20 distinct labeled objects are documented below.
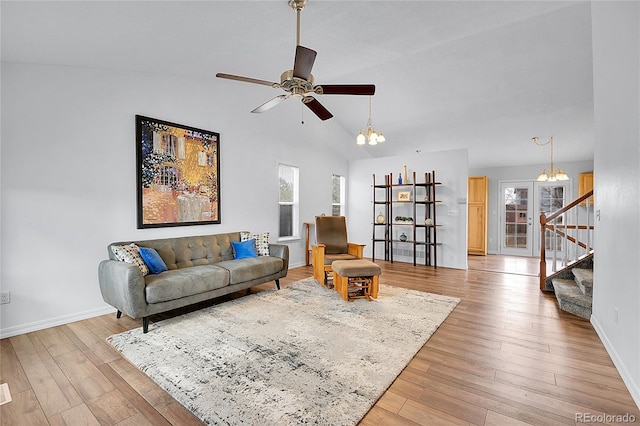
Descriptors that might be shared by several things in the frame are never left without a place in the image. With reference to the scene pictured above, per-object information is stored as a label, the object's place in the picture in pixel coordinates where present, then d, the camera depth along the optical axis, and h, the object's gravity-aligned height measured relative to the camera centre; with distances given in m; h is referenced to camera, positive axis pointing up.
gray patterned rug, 1.83 -1.16
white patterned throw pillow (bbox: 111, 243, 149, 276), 3.16 -0.47
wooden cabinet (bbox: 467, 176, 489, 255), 8.36 -0.09
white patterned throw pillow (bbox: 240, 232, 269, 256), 4.57 -0.45
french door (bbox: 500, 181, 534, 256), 8.05 -0.23
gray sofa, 2.87 -0.70
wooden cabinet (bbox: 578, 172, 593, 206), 7.07 +0.63
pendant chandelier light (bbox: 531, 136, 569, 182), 6.27 +0.74
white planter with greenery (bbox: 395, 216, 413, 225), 6.68 -0.22
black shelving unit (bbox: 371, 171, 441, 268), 6.34 -0.10
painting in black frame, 3.74 +0.50
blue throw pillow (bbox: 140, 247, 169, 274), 3.31 -0.53
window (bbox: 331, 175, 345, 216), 7.49 +0.36
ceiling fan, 2.28 +1.07
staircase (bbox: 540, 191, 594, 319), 3.33 -0.93
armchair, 4.71 -0.56
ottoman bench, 3.82 -0.89
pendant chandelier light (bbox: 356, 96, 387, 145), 4.50 +1.09
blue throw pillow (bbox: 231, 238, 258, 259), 4.35 -0.56
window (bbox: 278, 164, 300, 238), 5.96 +0.19
